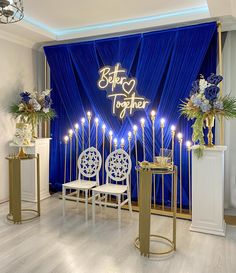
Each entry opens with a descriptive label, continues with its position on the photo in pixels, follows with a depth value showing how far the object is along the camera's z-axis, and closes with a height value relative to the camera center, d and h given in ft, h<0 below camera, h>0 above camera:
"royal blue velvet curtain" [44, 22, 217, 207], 13.26 +3.31
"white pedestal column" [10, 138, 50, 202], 15.69 -2.13
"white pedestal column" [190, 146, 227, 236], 11.40 -2.43
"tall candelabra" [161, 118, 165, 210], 13.85 -1.38
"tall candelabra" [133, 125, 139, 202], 14.56 -0.41
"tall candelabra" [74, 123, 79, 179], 16.37 -0.35
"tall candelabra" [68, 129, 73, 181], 16.39 +0.17
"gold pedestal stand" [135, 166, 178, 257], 9.64 -2.59
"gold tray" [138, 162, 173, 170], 9.93 -1.13
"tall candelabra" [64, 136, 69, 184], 16.34 -0.28
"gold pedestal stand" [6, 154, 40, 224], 12.37 -2.43
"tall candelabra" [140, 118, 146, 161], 14.38 +0.44
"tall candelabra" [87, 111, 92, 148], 15.95 +1.10
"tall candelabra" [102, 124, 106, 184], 15.51 -0.37
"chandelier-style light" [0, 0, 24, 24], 6.84 +3.32
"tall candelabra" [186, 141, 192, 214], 13.65 -2.69
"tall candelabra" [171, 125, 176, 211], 13.62 -0.02
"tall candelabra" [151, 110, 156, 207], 14.10 -0.27
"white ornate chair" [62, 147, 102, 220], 14.42 -1.53
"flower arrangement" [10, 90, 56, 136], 15.02 +1.58
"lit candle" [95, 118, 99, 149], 15.83 +0.71
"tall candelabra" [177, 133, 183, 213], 13.34 -1.12
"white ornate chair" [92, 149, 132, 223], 13.19 -1.83
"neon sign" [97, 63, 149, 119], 14.60 +2.48
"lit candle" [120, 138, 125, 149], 14.90 -0.38
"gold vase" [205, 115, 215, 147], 11.48 +0.47
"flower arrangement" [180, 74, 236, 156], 10.94 +1.19
